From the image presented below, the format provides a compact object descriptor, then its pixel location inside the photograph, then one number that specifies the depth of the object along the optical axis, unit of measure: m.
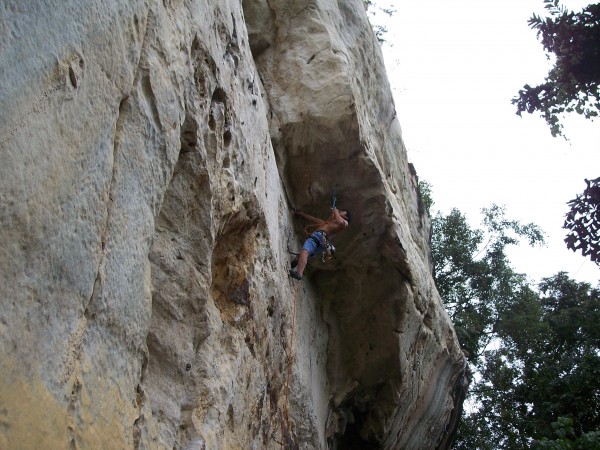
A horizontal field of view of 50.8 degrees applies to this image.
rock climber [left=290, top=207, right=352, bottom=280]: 7.10
